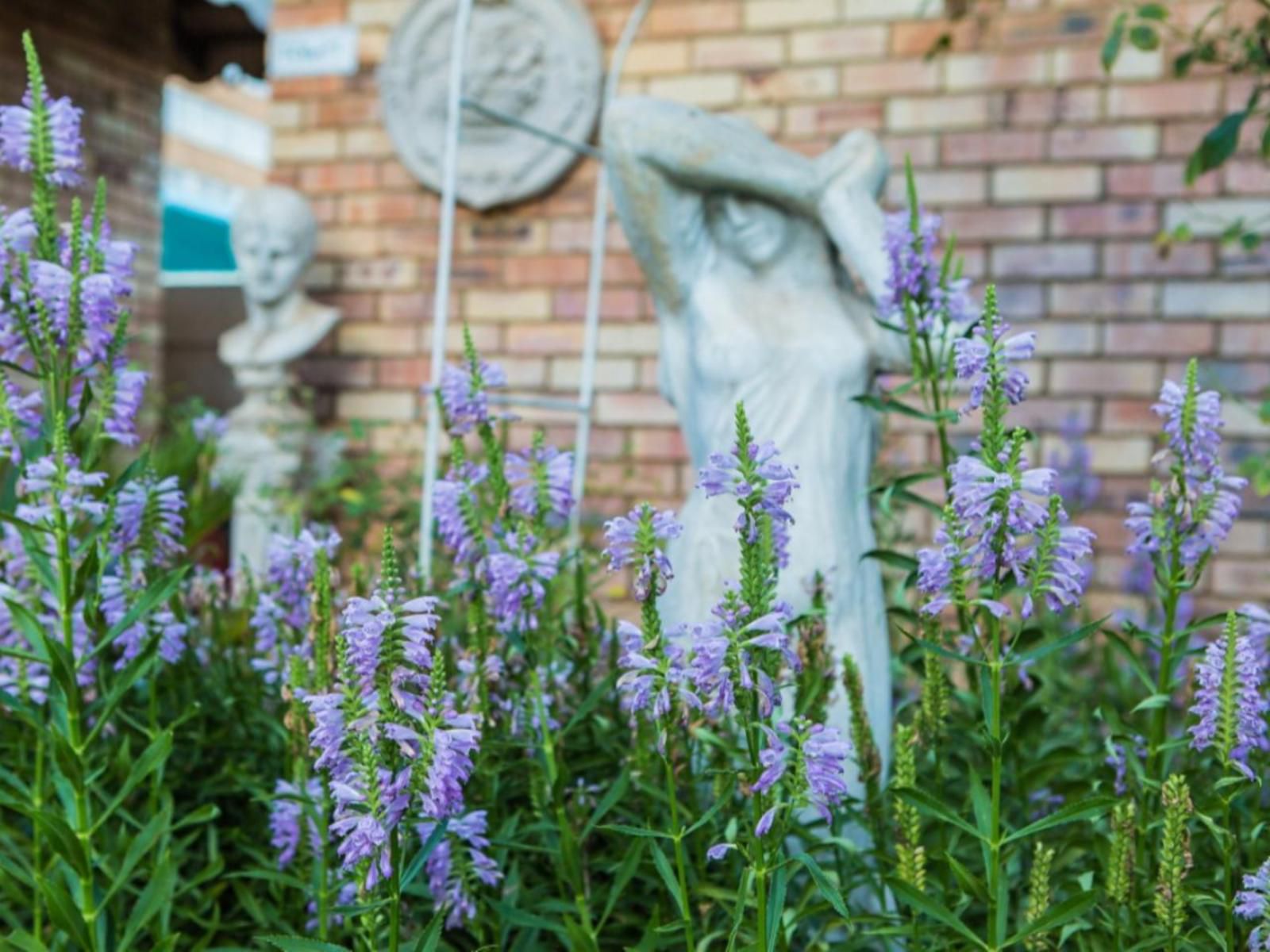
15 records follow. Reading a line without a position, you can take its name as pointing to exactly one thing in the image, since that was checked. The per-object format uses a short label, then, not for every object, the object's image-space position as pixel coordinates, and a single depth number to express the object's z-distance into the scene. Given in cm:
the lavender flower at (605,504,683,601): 111
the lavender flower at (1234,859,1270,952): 114
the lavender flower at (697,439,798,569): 110
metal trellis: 324
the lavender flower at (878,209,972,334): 155
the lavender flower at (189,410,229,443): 298
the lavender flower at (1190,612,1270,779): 121
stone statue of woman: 199
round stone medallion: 442
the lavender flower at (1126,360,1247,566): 132
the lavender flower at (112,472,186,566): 160
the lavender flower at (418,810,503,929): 137
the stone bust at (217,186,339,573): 436
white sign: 474
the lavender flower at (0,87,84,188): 146
